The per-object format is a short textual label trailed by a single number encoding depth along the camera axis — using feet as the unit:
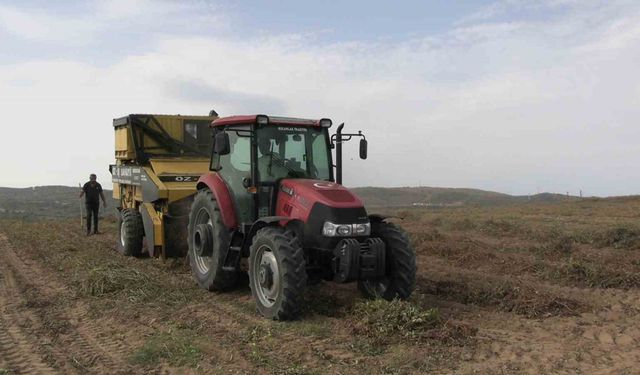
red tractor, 20.47
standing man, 50.47
